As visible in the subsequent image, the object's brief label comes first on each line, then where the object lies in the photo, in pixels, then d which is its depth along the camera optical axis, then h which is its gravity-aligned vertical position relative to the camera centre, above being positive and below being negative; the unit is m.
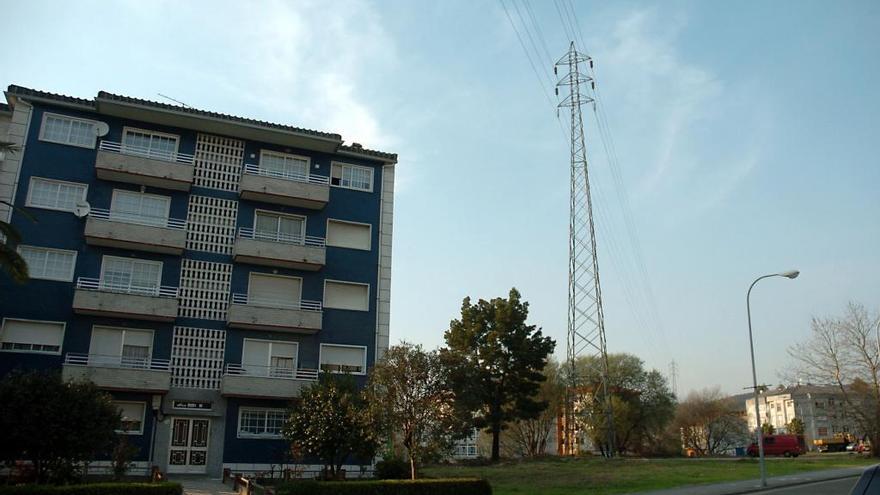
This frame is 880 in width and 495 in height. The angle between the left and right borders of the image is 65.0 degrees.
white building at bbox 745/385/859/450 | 113.94 +3.68
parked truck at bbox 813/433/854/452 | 79.69 -1.11
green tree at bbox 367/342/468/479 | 25.67 +0.75
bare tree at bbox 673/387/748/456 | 78.25 +0.72
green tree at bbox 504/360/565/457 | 57.72 +0.11
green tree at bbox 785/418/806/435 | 90.19 +0.76
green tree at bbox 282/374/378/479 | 26.42 -0.13
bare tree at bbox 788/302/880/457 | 56.09 +4.14
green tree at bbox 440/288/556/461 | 43.28 +4.41
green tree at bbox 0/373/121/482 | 22.16 -0.27
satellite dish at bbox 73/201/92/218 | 31.55 +9.20
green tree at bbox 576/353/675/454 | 58.22 +2.18
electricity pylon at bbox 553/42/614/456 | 46.97 +9.74
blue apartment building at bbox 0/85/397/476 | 30.34 +7.04
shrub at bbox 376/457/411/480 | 27.58 -1.76
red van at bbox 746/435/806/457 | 57.84 -0.99
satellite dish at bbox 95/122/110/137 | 32.69 +13.21
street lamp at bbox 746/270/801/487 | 28.31 +0.61
